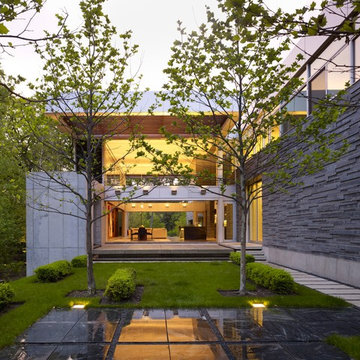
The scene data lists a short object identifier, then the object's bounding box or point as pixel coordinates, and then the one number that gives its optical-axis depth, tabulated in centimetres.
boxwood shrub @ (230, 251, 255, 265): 1216
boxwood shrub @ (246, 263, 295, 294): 748
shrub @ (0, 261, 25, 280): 1448
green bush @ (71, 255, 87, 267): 1222
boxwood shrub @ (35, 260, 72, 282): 934
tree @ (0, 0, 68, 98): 306
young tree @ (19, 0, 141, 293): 760
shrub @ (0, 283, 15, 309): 634
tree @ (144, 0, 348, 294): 738
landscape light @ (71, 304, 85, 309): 643
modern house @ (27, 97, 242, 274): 1443
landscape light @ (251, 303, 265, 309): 646
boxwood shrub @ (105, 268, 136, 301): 680
